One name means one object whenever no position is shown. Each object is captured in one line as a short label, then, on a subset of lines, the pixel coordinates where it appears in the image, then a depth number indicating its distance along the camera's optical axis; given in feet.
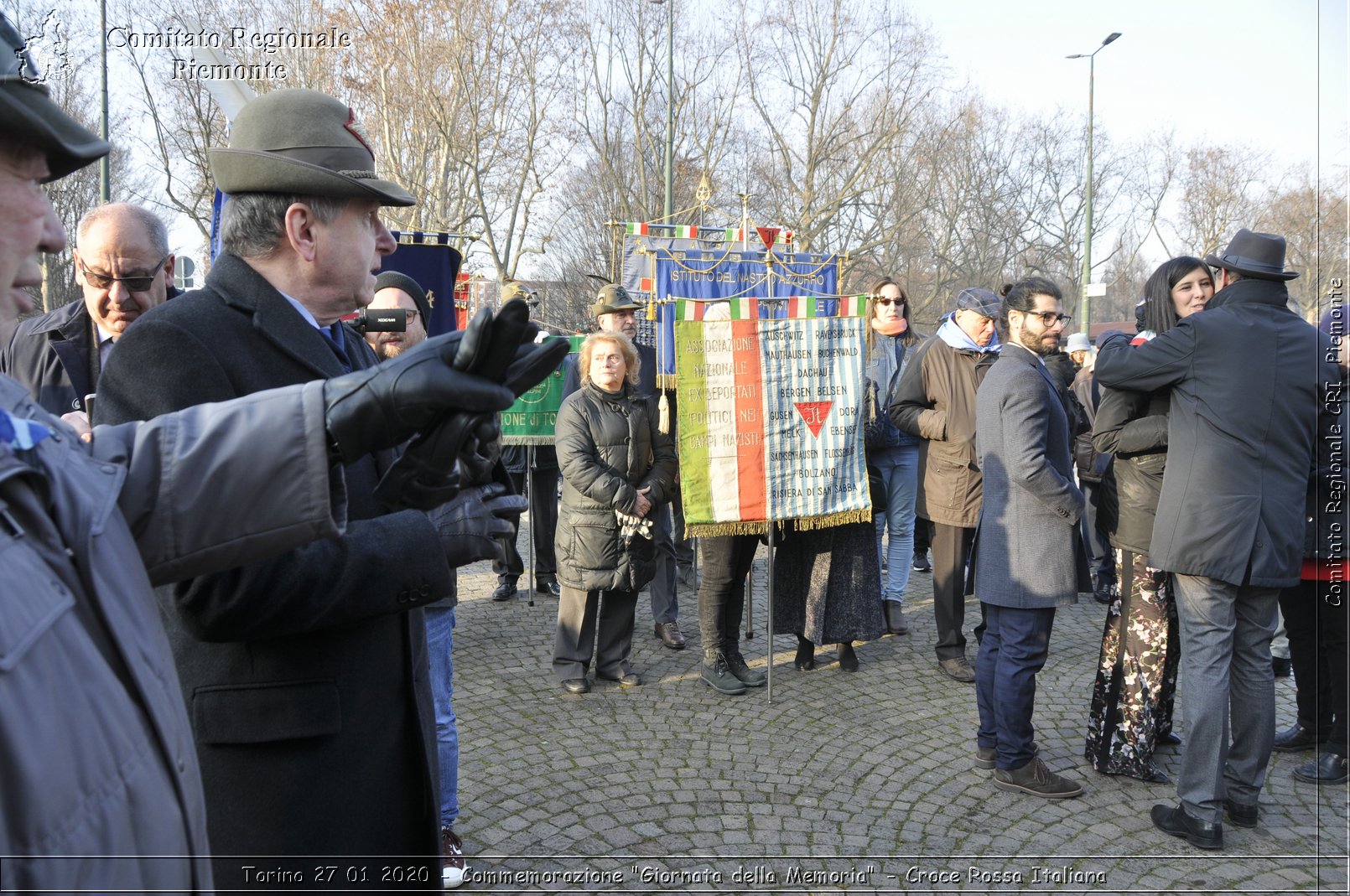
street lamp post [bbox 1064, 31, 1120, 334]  67.00
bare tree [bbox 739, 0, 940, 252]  86.07
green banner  23.47
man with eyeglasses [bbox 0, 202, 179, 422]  9.62
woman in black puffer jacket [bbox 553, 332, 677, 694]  16.71
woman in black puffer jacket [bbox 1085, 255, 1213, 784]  13.05
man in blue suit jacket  13.03
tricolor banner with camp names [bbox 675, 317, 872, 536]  16.61
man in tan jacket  18.13
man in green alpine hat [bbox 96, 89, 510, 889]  4.97
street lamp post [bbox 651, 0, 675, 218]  69.67
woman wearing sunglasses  21.04
